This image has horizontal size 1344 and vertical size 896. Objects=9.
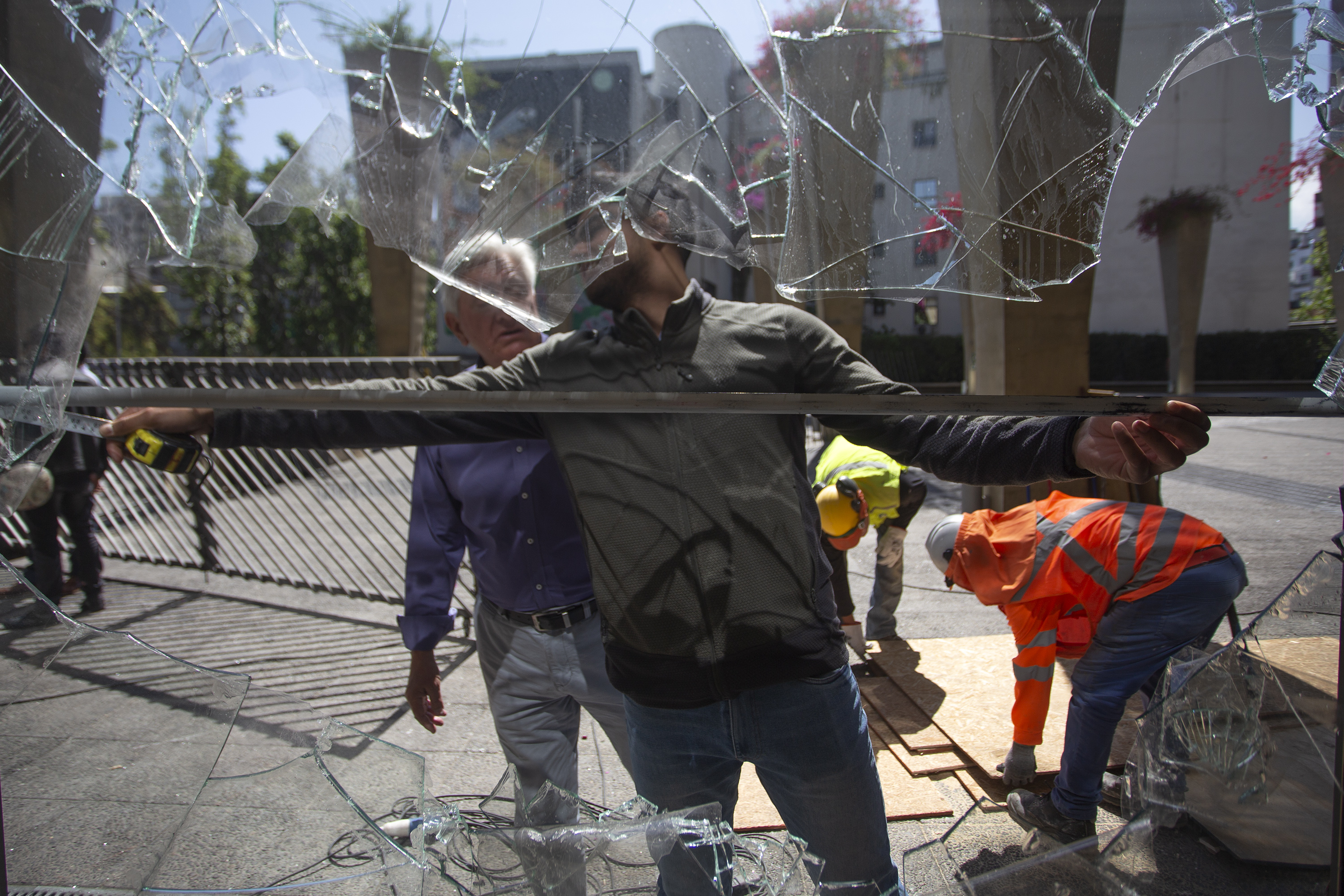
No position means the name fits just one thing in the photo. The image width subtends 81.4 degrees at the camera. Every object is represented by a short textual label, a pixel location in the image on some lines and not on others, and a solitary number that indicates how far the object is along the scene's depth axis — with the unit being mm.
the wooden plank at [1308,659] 1434
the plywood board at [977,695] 2947
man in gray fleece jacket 1367
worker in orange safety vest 2432
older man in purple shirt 1972
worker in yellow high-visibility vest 3697
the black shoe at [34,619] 1630
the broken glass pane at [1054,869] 1488
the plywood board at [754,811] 2623
